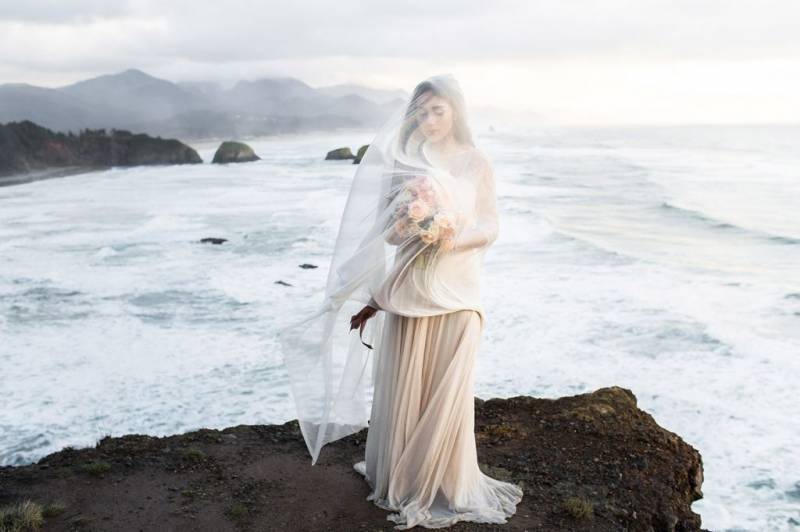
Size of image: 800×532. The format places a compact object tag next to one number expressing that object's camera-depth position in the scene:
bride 4.11
